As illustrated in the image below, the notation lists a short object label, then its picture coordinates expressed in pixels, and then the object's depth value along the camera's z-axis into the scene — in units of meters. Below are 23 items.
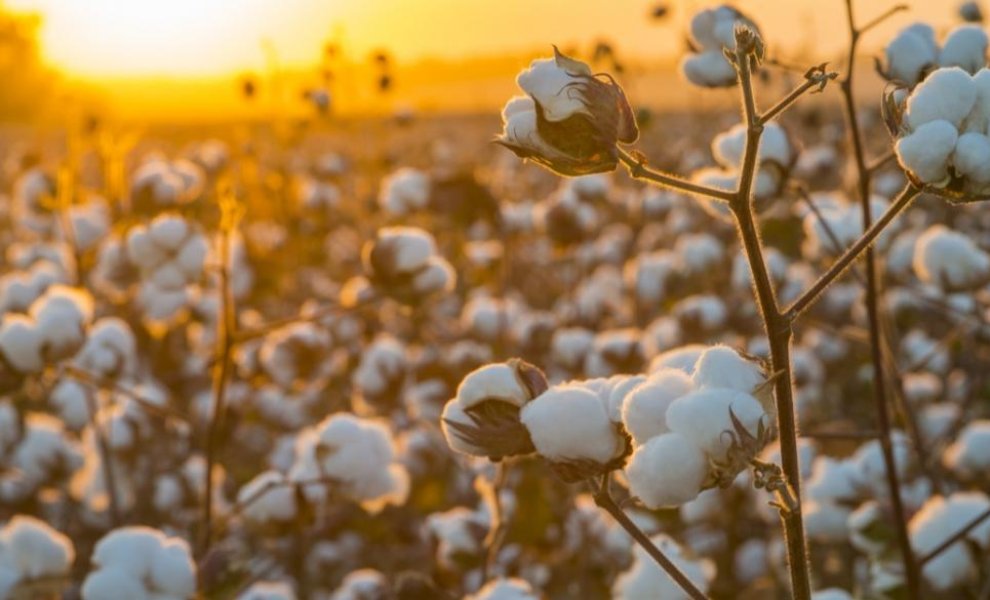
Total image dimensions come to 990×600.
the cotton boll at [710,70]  1.90
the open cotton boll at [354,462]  1.98
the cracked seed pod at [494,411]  1.41
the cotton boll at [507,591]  1.71
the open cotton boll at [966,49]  1.74
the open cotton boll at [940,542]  1.97
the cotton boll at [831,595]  1.84
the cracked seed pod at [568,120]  1.37
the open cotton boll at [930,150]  1.34
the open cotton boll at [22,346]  2.00
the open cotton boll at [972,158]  1.34
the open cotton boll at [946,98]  1.36
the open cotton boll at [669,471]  1.30
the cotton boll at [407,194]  4.30
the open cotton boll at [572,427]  1.37
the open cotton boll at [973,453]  2.65
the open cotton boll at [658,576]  1.68
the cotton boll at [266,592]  2.25
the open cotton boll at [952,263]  2.51
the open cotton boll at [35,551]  1.98
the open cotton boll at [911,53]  1.76
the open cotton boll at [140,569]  1.76
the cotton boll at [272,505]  2.13
